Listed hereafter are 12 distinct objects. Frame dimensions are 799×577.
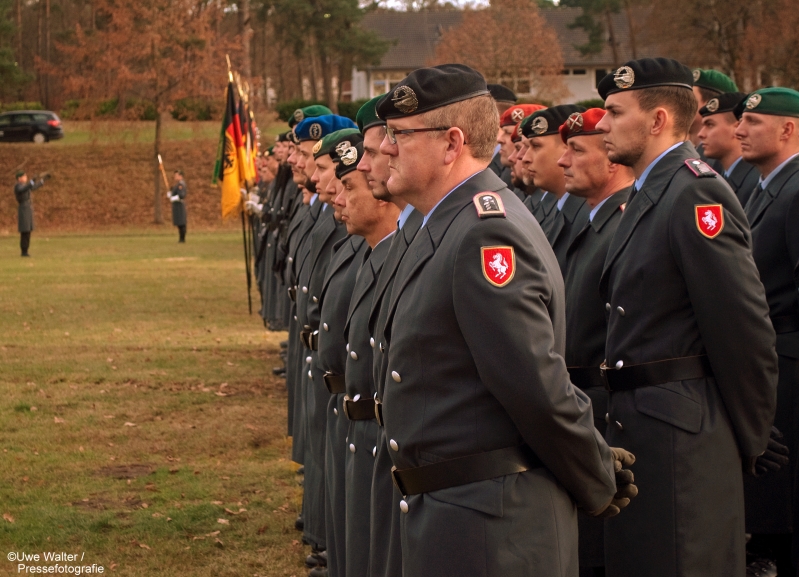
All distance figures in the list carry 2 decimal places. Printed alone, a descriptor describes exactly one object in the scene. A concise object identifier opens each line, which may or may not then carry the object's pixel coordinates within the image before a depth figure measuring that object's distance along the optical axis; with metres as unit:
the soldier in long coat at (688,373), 3.65
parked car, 48.22
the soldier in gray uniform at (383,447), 3.12
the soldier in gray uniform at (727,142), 5.95
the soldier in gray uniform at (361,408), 3.86
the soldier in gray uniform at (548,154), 5.03
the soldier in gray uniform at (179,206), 31.14
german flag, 14.44
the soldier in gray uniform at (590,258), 4.30
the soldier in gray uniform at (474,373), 2.59
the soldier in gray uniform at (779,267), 4.81
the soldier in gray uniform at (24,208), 26.92
